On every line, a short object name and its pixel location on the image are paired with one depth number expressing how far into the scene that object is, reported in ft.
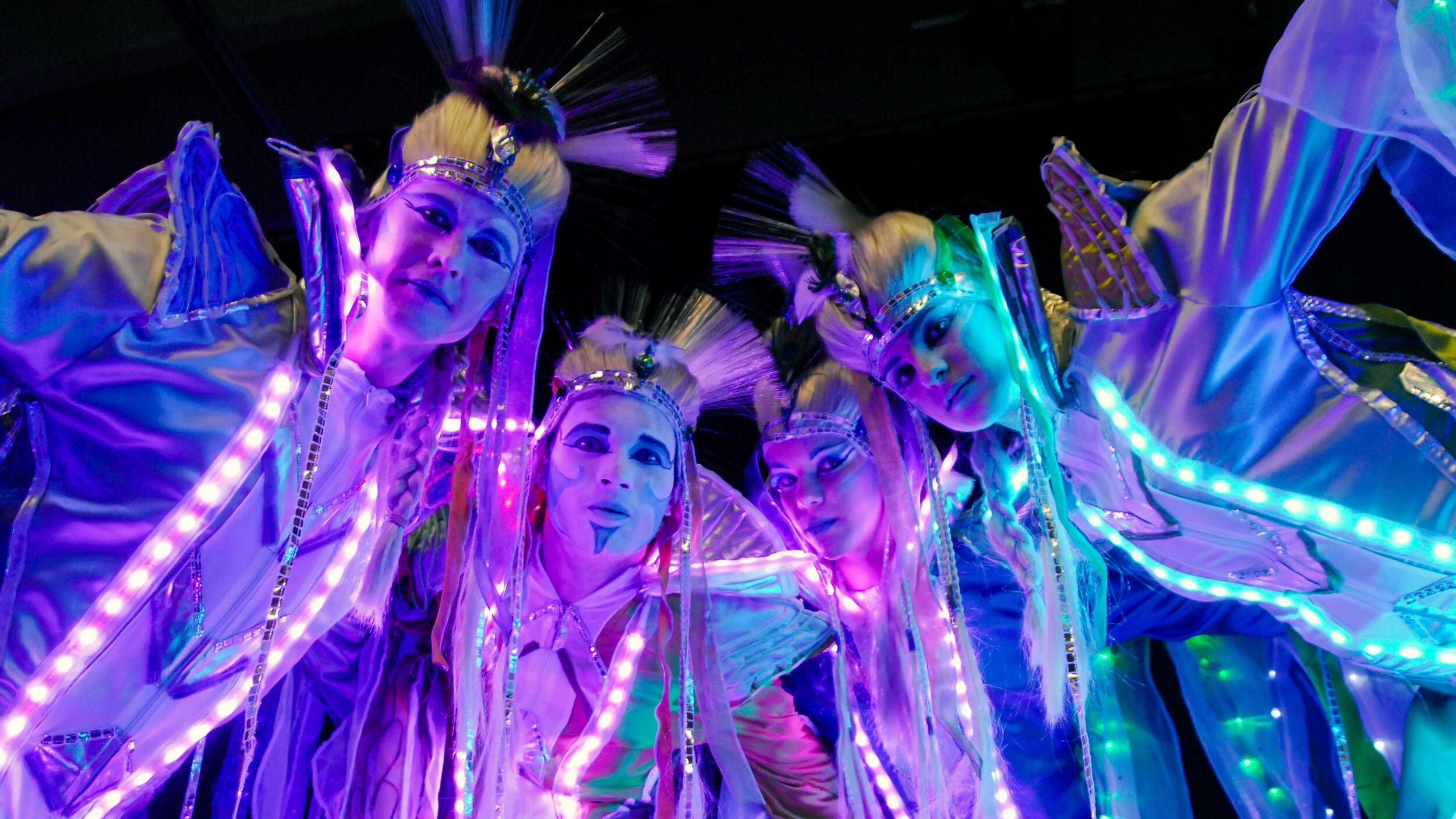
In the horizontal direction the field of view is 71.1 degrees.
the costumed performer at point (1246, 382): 5.60
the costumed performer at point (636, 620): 7.45
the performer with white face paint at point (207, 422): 5.49
